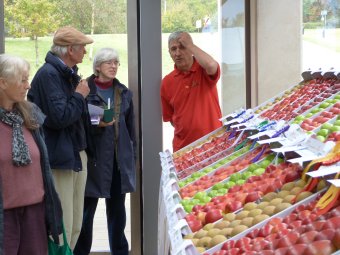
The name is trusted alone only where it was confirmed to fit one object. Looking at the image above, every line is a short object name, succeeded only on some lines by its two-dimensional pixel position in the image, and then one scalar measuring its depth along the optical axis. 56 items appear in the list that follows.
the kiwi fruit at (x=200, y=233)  2.20
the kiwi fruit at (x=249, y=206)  2.32
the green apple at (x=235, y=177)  2.91
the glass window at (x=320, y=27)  5.39
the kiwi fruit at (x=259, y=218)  2.11
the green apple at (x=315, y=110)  3.32
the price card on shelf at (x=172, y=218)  2.38
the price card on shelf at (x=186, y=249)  1.90
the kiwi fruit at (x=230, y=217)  2.29
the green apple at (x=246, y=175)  2.85
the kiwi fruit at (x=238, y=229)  2.09
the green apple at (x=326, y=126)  2.78
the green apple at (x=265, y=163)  2.86
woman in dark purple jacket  4.72
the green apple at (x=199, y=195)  2.79
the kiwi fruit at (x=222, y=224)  2.24
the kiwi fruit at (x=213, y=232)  2.17
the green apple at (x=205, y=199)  2.73
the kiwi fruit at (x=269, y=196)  2.34
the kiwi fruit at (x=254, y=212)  2.20
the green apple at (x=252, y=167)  2.89
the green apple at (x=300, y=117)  3.28
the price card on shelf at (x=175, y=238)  2.04
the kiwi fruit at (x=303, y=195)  2.12
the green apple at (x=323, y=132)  2.69
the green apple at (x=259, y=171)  2.79
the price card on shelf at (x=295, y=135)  2.52
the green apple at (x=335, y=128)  2.67
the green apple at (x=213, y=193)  2.82
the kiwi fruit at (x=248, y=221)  2.14
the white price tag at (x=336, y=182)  1.77
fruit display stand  2.13
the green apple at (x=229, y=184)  2.86
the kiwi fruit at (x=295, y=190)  2.22
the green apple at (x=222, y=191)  2.79
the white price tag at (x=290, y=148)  2.43
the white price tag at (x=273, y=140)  2.71
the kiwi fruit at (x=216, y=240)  2.09
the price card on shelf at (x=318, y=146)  2.19
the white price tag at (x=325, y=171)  1.91
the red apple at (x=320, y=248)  1.58
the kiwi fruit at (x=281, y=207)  2.13
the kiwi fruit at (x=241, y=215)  2.24
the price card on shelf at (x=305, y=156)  2.19
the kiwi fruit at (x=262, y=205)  2.25
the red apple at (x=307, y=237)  1.68
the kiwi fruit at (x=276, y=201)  2.21
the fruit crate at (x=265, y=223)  2.00
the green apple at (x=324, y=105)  3.36
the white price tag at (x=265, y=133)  2.94
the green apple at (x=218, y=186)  2.89
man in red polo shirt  4.62
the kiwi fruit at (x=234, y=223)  2.18
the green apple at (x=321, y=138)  2.55
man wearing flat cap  3.93
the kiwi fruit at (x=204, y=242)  2.11
